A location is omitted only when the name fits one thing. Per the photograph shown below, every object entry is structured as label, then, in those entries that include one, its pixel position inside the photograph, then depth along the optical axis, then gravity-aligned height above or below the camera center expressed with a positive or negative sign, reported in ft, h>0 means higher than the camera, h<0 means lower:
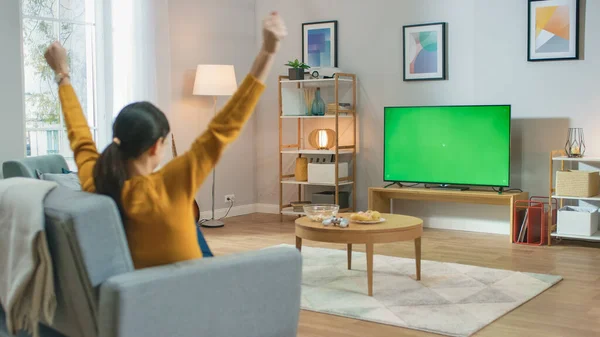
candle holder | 19.27 -0.44
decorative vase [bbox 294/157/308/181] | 23.67 -1.41
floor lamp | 22.38 +1.38
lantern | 23.45 -0.43
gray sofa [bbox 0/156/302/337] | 6.34 -1.48
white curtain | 20.51 +2.15
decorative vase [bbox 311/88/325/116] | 23.13 +0.62
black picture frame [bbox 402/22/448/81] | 21.71 +2.11
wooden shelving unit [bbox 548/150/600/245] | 18.51 -1.82
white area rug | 12.21 -3.19
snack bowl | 14.71 -1.75
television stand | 19.98 -2.04
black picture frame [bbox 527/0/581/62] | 19.39 +2.40
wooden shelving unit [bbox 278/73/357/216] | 22.76 -0.59
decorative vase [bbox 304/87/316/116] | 23.17 +0.91
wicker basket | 18.43 -1.50
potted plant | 23.12 +1.77
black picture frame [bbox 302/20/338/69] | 23.81 +2.91
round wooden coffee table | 13.51 -2.02
